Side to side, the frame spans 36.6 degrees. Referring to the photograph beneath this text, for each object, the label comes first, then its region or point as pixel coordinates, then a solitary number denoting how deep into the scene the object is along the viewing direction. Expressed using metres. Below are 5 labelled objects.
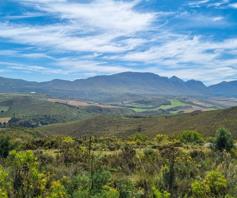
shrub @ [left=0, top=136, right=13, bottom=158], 22.88
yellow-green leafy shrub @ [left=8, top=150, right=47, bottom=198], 9.23
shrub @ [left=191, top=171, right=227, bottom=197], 9.89
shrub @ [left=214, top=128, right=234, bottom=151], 21.84
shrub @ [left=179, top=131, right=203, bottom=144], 52.55
